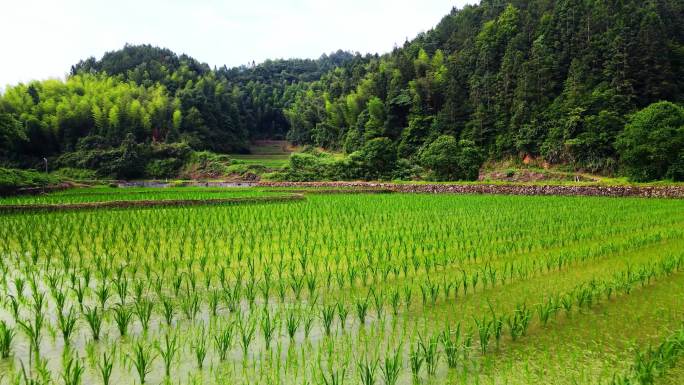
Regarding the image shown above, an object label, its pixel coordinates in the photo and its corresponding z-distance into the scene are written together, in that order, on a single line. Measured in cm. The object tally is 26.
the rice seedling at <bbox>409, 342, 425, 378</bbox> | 293
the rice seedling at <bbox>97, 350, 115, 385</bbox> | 278
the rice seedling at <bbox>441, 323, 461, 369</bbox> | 317
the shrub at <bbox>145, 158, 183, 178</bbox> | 4825
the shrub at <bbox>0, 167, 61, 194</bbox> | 1984
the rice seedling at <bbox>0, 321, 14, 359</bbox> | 321
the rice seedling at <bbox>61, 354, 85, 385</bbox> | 264
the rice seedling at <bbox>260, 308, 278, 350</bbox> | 355
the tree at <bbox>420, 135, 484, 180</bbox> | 2903
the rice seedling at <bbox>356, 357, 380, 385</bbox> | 273
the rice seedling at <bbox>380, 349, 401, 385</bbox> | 279
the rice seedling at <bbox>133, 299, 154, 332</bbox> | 388
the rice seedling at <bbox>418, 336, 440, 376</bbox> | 306
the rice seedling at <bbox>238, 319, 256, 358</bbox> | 333
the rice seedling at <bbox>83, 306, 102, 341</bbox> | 365
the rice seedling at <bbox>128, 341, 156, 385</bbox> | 285
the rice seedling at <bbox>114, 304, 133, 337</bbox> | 375
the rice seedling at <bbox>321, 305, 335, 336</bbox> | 381
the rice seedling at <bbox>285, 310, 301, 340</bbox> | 369
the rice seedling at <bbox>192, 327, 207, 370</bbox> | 313
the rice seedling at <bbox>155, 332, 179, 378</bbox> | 301
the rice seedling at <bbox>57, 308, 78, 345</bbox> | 357
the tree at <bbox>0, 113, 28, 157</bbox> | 2197
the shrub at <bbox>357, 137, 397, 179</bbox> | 3322
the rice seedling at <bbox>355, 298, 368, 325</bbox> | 409
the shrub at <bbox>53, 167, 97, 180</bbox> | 4575
